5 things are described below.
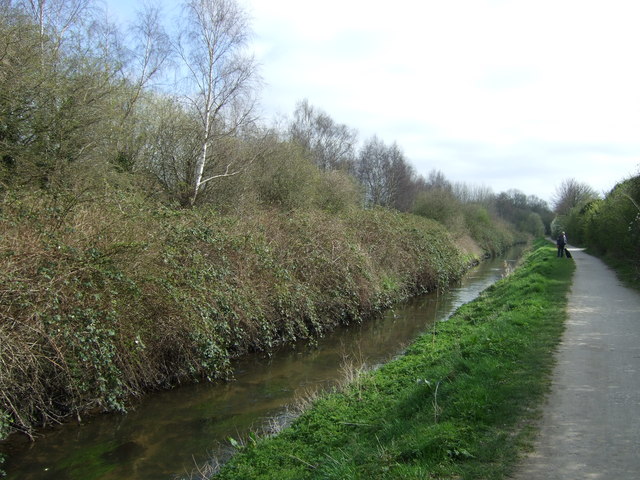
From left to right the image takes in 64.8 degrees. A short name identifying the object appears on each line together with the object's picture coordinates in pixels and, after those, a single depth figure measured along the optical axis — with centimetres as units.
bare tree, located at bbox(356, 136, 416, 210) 5747
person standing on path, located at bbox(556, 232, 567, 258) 3072
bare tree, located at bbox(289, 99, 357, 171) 4788
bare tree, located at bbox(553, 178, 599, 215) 7044
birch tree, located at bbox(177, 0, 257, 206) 1956
